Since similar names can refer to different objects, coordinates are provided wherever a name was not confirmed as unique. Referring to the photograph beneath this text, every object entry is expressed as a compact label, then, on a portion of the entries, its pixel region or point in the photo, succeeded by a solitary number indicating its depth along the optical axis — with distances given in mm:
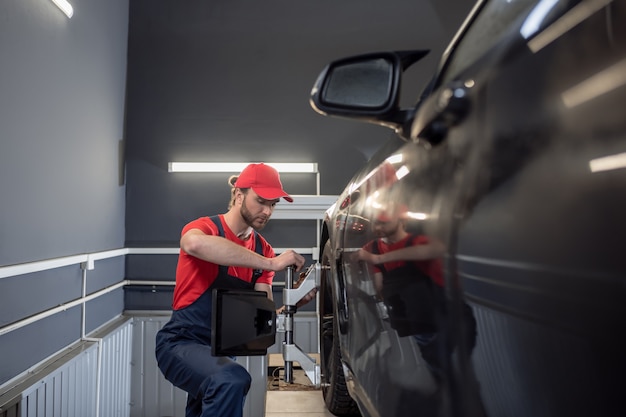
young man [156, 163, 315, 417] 2104
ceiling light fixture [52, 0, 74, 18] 2968
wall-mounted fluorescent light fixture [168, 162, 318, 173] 4320
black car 438
